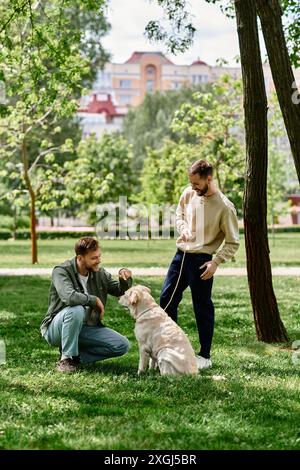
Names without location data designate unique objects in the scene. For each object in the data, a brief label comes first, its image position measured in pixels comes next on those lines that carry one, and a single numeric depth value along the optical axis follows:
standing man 7.02
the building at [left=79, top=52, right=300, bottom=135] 93.94
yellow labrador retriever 6.38
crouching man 6.63
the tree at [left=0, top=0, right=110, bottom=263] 13.02
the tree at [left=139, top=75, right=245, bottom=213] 21.48
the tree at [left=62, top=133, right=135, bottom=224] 41.84
